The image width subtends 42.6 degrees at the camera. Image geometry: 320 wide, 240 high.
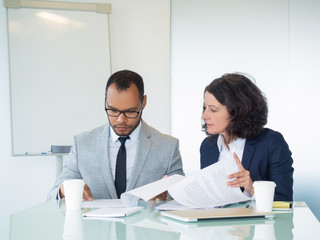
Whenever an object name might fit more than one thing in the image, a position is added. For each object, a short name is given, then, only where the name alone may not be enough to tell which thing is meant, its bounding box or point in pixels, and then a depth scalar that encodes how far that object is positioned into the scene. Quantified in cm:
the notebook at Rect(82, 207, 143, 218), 141
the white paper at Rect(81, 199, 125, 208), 164
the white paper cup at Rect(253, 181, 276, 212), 147
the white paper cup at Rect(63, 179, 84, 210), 156
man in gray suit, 211
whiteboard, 378
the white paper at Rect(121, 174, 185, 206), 154
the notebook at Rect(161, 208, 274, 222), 132
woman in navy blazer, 212
